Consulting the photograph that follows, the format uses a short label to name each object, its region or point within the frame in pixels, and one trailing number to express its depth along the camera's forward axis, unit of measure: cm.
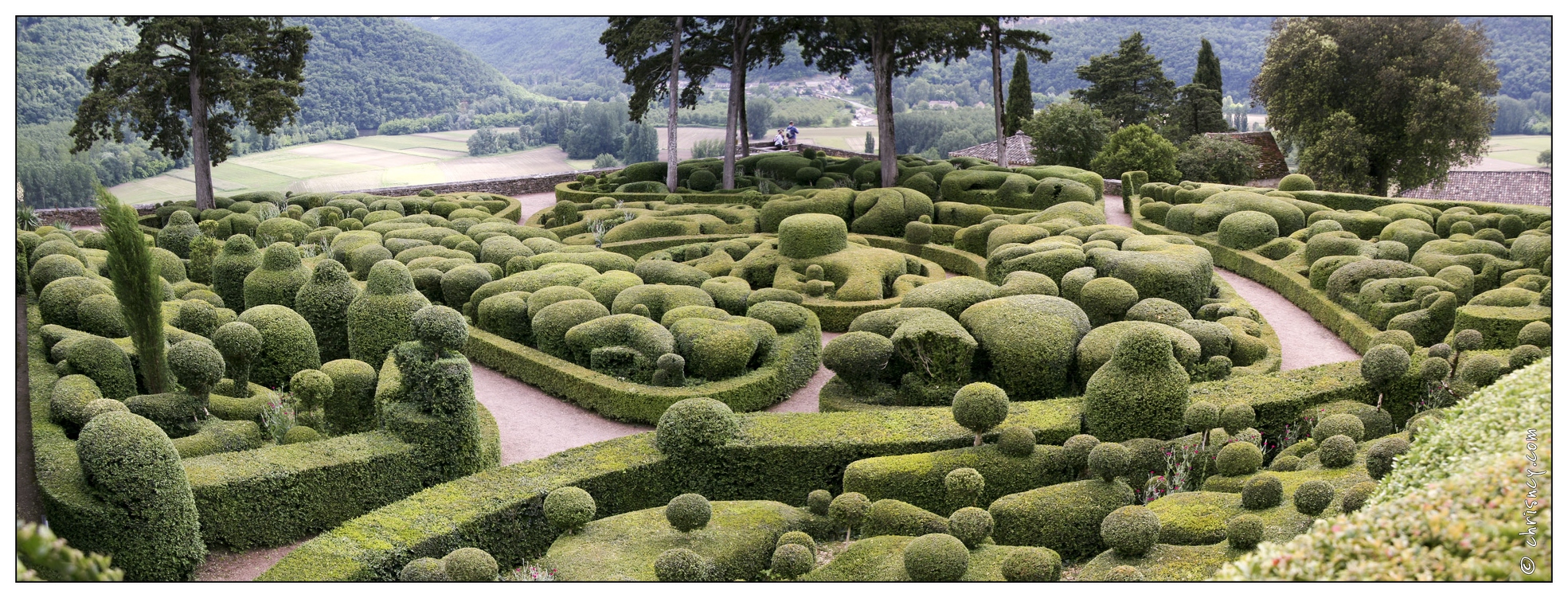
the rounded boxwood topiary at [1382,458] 892
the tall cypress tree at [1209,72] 4700
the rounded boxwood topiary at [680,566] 770
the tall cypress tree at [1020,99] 4647
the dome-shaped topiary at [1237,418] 1055
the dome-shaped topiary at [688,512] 863
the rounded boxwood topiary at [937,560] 738
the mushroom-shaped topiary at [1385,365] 1142
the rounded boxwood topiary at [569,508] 887
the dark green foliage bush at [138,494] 838
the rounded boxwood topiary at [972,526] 827
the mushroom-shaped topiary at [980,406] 1032
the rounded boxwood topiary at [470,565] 756
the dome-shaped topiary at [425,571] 752
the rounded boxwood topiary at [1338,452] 952
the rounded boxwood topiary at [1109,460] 926
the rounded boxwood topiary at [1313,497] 839
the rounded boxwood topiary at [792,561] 807
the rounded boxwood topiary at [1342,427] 1027
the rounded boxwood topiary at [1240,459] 971
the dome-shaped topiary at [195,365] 1076
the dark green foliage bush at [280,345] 1282
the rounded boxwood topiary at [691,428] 1047
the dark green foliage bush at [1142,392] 1056
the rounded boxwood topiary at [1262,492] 866
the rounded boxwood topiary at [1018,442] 1008
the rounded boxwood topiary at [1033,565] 732
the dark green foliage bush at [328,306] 1403
